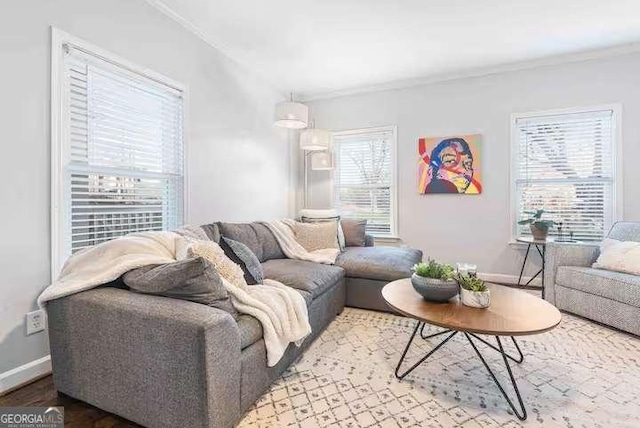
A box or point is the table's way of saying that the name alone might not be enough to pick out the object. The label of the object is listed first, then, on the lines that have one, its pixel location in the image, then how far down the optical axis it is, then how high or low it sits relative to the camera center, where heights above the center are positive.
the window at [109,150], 1.93 +0.43
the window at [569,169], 3.39 +0.48
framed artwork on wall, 3.83 +0.58
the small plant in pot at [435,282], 1.82 -0.42
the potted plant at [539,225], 3.30 -0.14
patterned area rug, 1.50 -0.98
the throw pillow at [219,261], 1.73 -0.29
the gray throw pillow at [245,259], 2.10 -0.34
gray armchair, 2.34 -0.61
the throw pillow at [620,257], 2.53 -0.38
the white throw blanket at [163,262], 1.56 -0.36
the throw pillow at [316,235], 3.29 -0.26
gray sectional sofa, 1.24 -0.65
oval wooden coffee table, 1.49 -0.55
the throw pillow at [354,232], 3.72 -0.26
